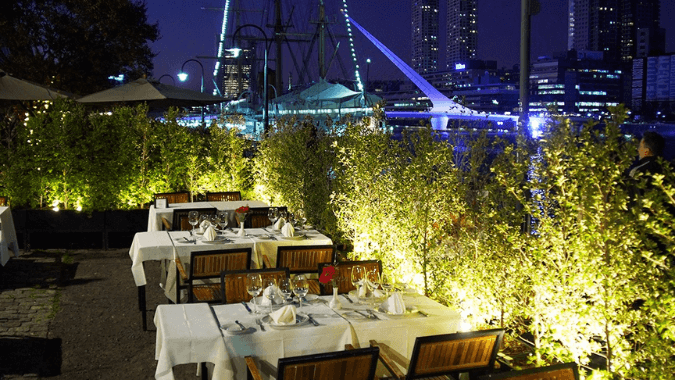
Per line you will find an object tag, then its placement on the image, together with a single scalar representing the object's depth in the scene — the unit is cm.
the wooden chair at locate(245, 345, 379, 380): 314
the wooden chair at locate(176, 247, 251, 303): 571
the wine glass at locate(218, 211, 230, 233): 701
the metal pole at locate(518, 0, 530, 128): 660
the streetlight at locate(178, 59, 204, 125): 2562
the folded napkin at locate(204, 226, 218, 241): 654
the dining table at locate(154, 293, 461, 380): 365
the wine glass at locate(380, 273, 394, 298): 426
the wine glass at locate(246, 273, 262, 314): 405
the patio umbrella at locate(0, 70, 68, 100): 1112
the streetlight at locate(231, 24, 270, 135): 1432
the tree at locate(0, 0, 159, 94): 1953
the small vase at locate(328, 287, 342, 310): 420
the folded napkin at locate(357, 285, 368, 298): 437
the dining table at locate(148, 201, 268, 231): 866
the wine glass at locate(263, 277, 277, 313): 405
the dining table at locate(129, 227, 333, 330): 624
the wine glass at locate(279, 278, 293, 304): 412
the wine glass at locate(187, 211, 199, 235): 694
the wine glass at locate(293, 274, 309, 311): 414
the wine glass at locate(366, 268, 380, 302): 433
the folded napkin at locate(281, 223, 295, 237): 689
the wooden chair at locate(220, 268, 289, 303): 479
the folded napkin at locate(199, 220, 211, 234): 686
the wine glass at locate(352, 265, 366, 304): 505
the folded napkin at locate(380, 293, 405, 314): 409
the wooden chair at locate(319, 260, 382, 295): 504
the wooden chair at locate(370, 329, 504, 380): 345
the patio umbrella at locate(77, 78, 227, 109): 1227
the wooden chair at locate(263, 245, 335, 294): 586
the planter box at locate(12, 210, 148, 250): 979
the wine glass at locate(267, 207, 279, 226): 736
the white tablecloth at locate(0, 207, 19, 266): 775
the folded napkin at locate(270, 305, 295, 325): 385
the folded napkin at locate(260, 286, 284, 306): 405
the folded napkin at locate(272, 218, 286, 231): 718
